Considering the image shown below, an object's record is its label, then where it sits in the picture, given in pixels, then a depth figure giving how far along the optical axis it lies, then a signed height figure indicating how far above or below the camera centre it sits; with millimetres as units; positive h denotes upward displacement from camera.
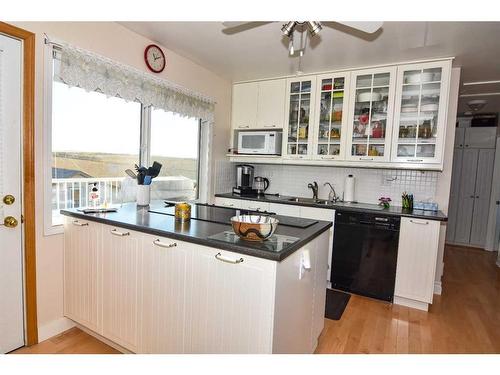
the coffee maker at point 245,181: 3762 -186
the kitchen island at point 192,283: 1352 -656
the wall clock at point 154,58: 2592 +961
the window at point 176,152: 2966 +127
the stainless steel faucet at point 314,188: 3601 -222
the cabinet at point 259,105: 3539 +797
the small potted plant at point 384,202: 3189 -316
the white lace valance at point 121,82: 2039 +658
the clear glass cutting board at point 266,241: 1343 -366
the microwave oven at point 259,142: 3572 +322
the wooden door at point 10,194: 1754 -250
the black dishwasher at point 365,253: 2785 -801
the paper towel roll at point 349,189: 3387 -202
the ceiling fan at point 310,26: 1568 +807
